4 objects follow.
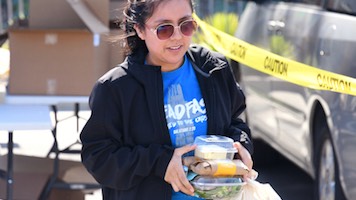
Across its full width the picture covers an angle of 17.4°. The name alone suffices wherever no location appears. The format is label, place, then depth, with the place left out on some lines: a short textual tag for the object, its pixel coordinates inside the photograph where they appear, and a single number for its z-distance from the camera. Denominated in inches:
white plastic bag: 142.0
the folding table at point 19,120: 237.8
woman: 144.1
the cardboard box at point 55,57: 274.4
